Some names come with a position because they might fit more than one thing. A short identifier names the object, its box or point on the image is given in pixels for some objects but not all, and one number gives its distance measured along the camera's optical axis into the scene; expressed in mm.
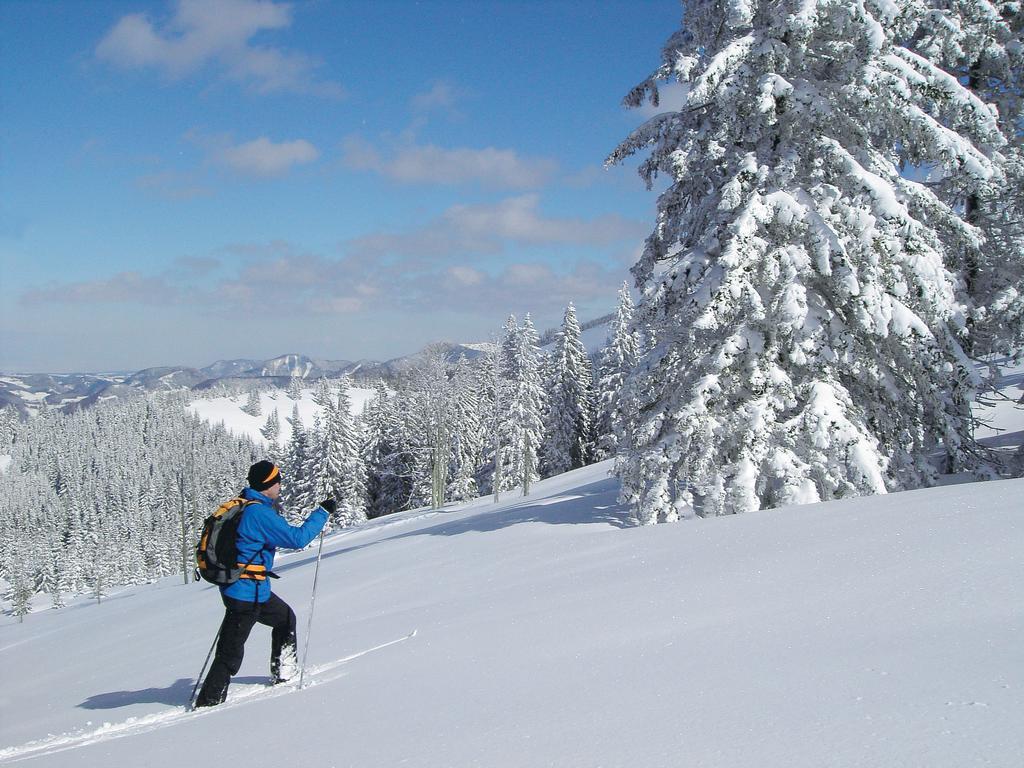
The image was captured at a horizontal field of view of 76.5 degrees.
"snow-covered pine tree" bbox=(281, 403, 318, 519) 53500
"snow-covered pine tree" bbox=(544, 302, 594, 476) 47062
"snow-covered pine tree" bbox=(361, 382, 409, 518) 57094
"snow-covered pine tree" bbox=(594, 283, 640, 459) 41875
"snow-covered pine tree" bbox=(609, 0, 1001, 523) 8984
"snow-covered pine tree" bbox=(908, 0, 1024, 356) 11141
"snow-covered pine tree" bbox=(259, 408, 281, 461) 178125
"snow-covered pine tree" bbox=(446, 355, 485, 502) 49781
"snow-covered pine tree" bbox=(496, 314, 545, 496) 41625
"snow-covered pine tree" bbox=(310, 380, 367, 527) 51656
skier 5168
